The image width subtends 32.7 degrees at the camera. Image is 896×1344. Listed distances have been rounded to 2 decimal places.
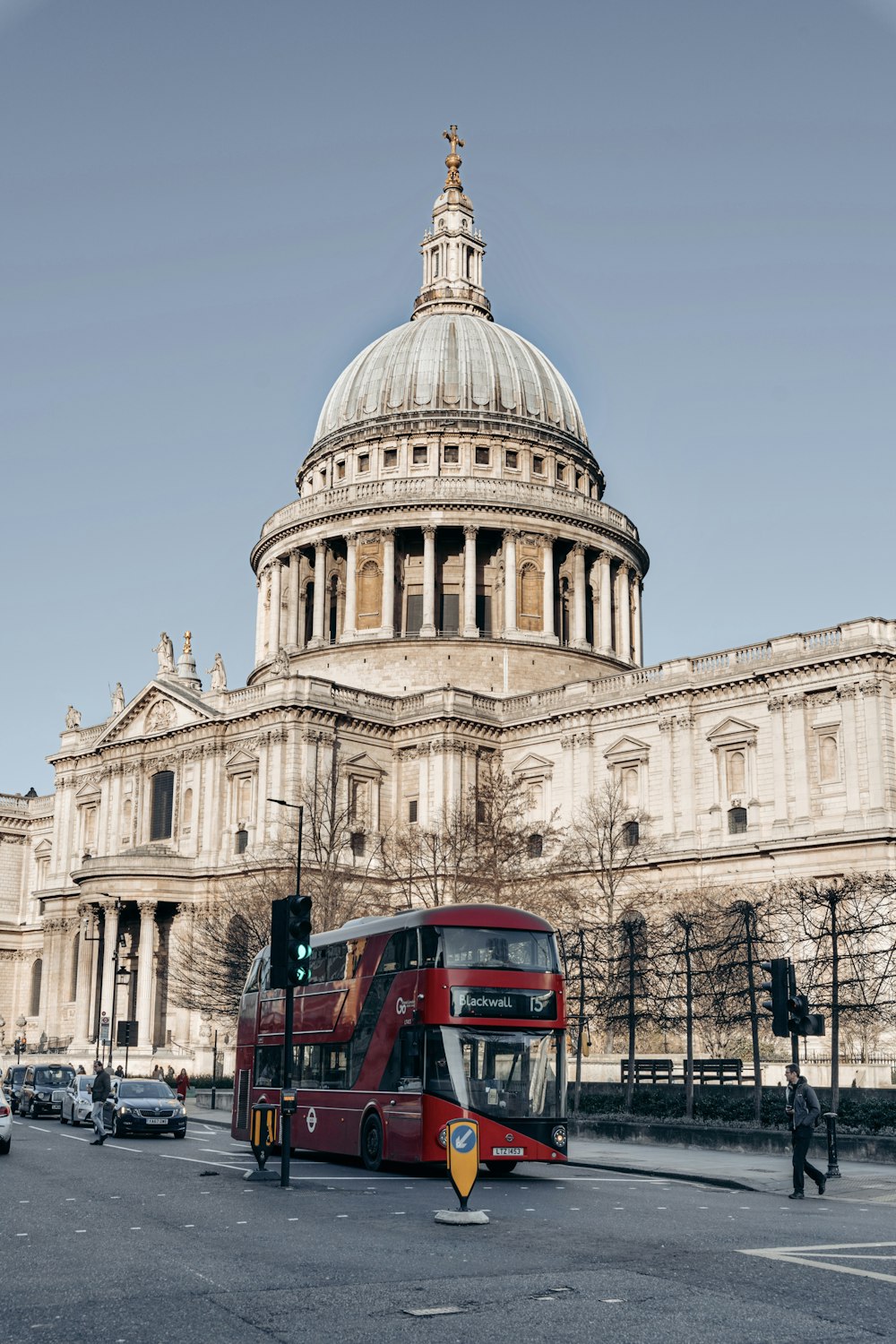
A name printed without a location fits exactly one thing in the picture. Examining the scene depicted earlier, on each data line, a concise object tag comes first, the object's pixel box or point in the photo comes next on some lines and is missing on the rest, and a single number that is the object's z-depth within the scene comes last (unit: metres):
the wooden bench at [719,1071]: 46.22
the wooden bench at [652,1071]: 47.38
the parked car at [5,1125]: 30.23
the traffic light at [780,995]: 28.11
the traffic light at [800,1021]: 27.59
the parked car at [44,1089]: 50.34
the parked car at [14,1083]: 54.53
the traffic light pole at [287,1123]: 24.14
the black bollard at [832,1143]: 26.91
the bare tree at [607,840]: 67.19
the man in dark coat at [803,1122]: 24.17
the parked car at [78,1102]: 45.38
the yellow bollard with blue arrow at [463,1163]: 19.66
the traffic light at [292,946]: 23.77
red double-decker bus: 26.42
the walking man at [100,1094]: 35.47
